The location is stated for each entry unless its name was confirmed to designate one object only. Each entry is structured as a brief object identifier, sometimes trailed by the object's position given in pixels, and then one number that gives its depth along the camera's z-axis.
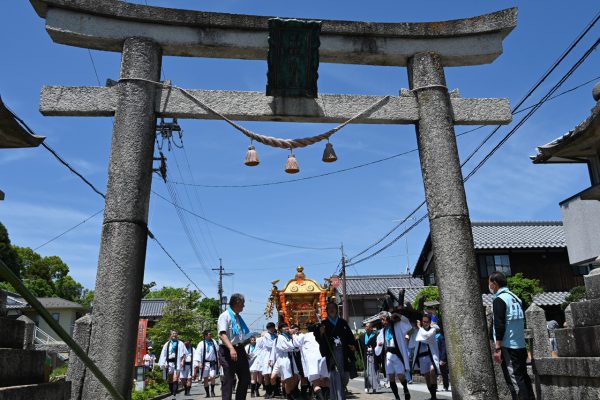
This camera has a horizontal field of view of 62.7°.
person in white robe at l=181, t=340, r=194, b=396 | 16.05
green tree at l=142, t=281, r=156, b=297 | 55.42
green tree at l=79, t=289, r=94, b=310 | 58.27
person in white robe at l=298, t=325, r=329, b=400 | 9.95
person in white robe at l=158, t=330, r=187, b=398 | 15.42
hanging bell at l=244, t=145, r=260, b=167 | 7.65
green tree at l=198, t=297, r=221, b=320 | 59.00
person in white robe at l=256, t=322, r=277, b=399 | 14.59
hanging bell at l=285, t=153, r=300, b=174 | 7.71
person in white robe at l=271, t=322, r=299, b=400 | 12.52
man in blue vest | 6.73
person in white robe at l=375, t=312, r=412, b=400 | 10.67
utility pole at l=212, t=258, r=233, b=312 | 50.02
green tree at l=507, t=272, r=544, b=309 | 23.96
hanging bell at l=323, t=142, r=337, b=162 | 7.84
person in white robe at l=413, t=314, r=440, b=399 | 10.48
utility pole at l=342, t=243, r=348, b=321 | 30.84
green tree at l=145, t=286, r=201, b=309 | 39.81
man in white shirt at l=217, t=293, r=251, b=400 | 7.84
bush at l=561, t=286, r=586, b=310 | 17.20
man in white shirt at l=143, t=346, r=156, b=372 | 23.12
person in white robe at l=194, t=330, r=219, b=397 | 16.26
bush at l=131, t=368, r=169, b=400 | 14.65
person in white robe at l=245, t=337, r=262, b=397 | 15.86
